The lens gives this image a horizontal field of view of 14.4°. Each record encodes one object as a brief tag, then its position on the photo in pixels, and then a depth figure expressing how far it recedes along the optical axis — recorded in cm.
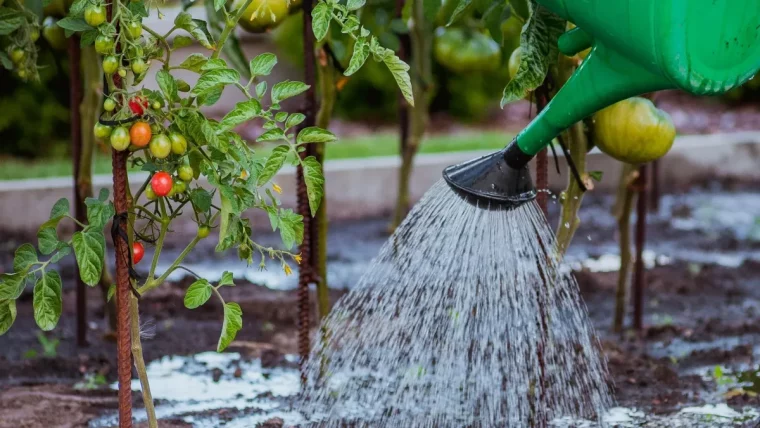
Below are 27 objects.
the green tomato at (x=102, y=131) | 307
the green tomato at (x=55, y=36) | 377
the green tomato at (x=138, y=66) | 307
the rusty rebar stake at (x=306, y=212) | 350
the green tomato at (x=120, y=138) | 306
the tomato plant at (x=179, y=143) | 308
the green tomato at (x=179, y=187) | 311
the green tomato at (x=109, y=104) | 306
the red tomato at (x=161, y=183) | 308
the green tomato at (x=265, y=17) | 346
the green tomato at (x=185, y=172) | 311
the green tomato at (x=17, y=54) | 343
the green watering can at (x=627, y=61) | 302
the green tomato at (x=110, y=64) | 306
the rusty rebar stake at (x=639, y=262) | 405
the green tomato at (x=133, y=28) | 307
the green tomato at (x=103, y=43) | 306
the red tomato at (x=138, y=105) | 309
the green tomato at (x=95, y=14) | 306
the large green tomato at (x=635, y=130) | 338
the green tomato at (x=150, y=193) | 313
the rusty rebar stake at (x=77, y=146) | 378
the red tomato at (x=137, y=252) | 318
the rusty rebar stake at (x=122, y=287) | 310
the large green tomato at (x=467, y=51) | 446
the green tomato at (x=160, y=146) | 308
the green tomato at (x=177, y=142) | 310
